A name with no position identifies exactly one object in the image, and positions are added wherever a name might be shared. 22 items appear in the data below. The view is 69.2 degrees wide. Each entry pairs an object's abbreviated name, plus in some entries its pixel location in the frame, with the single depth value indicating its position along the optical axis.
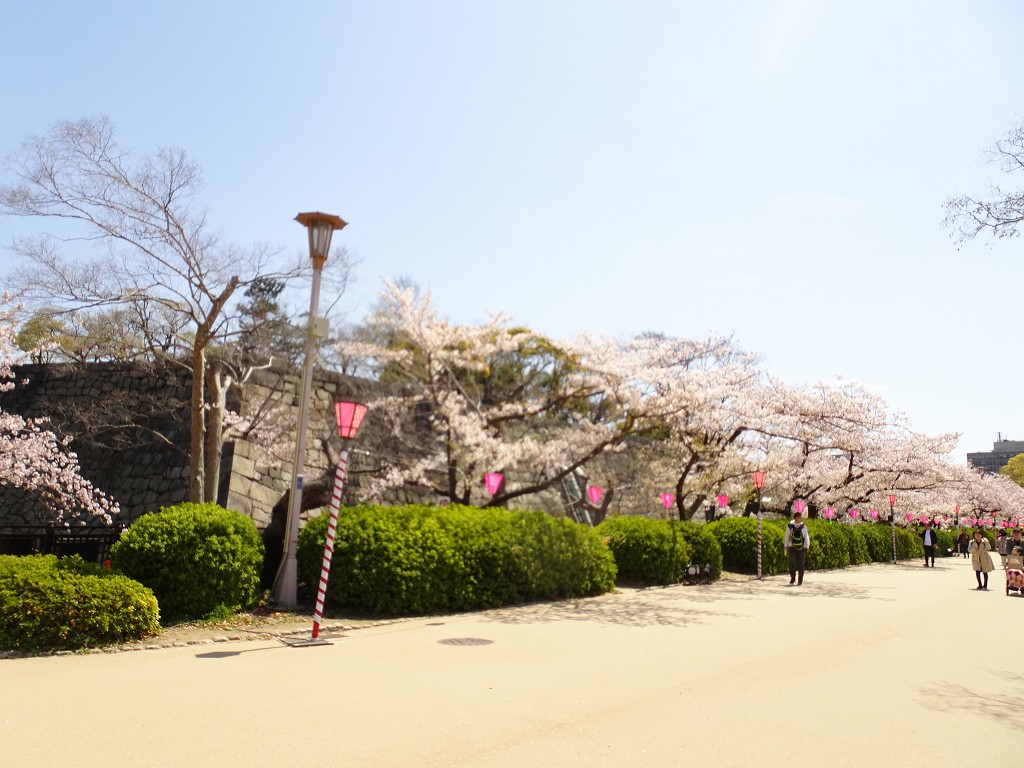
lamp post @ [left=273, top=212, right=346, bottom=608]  11.57
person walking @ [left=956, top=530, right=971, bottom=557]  40.03
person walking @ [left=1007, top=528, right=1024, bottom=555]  22.69
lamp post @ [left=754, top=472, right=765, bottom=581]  22.17
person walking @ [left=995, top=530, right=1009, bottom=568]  26.88
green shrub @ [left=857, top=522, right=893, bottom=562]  33.09
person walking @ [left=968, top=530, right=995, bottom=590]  19.80
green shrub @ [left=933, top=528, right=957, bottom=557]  47.00
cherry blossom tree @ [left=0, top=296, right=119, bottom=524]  14.27
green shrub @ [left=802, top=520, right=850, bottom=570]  25.94
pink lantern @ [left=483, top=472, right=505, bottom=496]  15.95
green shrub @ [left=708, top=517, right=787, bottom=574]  22.64
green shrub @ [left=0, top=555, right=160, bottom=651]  8.05
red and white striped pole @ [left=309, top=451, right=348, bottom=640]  9.76
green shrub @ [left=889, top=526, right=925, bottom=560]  37.16
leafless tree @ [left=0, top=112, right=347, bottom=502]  13.08
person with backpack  19.36
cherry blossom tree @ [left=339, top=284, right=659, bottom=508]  16.89
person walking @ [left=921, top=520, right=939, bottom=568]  30.20
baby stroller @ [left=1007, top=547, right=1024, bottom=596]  18.11
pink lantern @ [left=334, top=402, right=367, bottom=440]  11.41
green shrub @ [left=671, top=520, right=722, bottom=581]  19.14
